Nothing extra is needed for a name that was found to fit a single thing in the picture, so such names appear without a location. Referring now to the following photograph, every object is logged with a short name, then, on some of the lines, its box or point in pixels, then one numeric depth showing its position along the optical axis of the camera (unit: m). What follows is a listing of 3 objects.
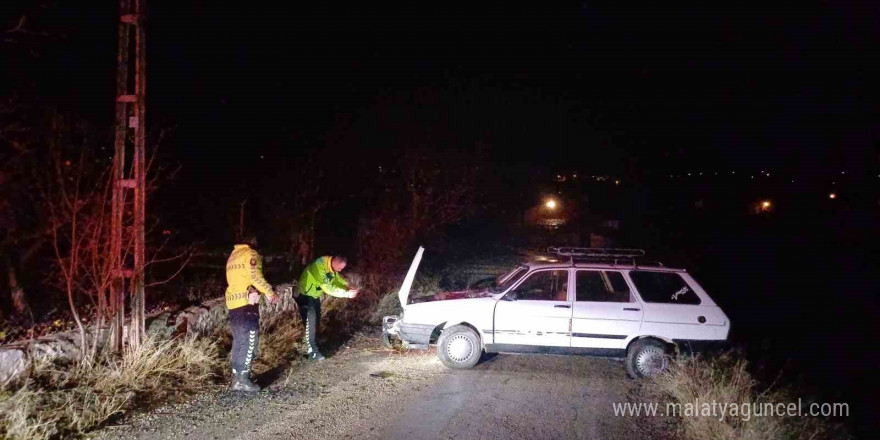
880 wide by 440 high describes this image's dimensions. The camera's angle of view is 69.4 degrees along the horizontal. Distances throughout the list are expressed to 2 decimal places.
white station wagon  8.14
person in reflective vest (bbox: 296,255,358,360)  8.67
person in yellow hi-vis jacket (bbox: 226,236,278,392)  7.04
